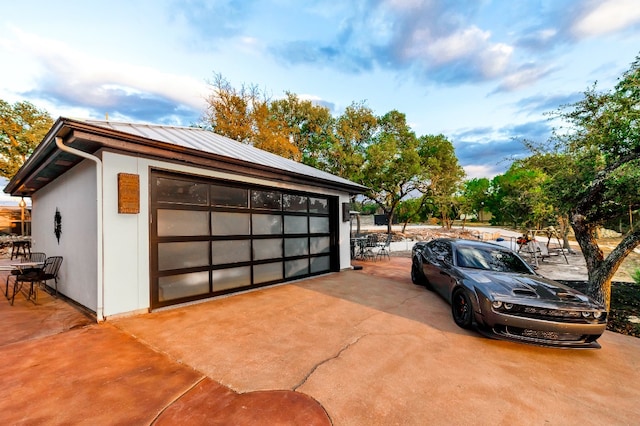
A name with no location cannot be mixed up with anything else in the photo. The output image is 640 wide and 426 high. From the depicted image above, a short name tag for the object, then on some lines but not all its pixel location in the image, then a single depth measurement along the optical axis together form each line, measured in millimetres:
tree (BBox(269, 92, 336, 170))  23828
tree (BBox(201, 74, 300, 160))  18594
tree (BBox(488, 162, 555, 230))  7677
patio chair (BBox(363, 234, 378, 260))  11091
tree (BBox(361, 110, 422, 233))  19484
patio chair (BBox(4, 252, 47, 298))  5457
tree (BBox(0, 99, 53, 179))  17141
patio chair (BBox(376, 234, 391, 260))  11617
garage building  4004
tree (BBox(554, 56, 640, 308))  4723
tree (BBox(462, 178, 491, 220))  36281
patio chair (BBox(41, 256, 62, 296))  5427
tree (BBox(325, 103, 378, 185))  20188
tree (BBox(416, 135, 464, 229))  21594
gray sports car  3154
